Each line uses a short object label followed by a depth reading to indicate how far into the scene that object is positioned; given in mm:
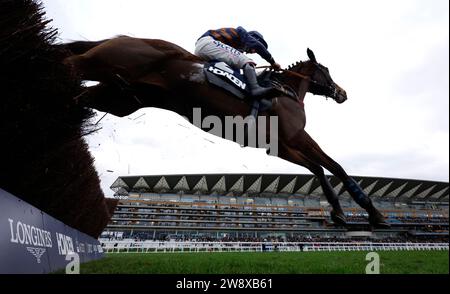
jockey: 4734
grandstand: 51094
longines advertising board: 3547
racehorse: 4184
